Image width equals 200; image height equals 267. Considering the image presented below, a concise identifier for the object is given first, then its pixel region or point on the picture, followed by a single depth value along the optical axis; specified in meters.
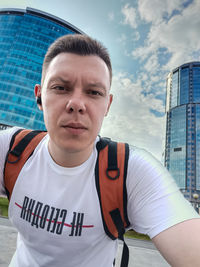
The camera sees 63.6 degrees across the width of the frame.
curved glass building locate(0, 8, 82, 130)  45.16
